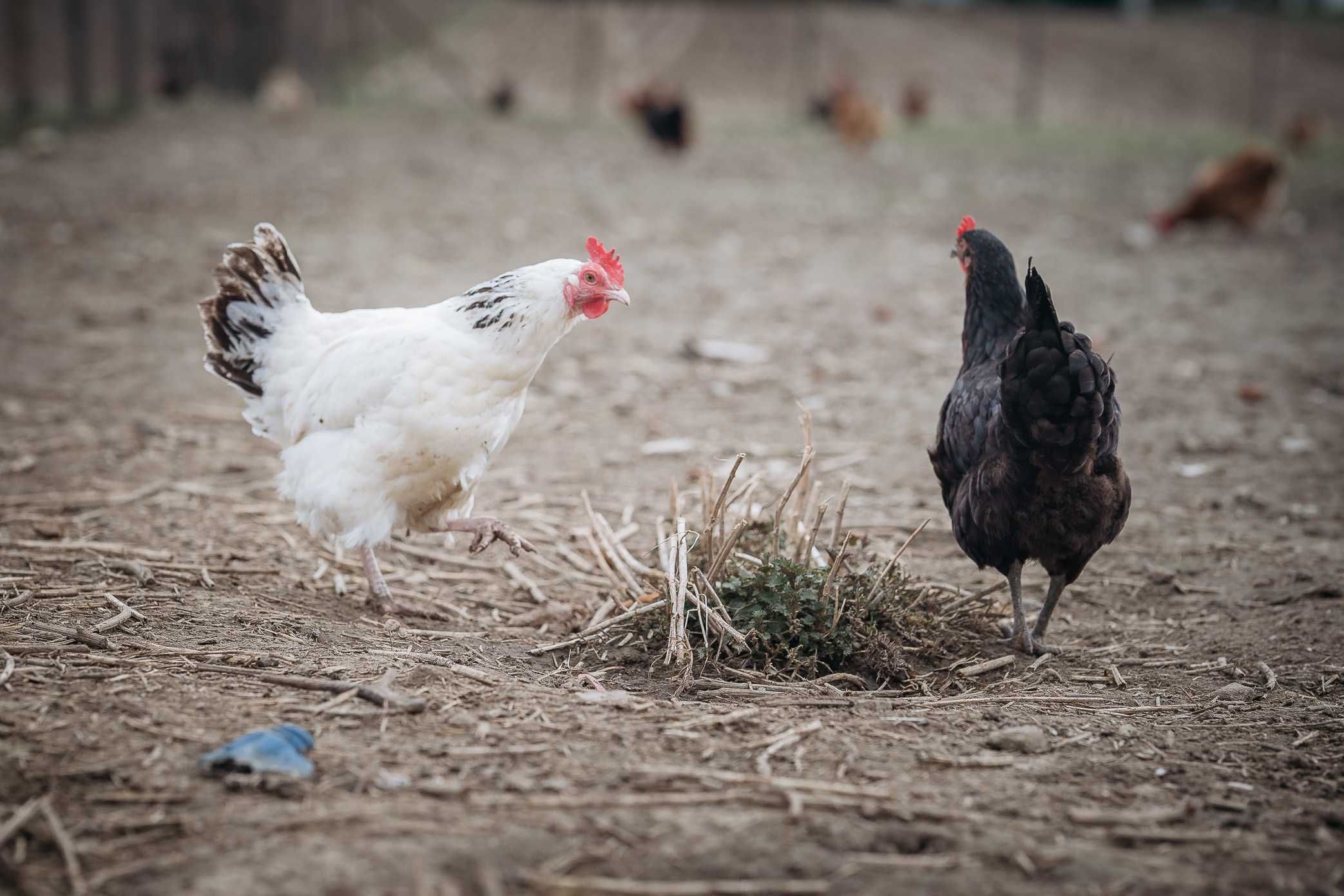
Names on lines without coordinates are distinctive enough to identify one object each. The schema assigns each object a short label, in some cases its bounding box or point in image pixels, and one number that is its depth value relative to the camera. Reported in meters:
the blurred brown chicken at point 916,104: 19.33
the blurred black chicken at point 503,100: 18.03
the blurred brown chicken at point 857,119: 16.42
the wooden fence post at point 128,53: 15.62
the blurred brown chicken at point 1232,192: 10.93
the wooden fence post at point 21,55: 13.28
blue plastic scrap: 2.36
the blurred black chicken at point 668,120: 15.26
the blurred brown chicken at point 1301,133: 16.62
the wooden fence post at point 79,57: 14.20
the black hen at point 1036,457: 3.09
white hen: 3.47
